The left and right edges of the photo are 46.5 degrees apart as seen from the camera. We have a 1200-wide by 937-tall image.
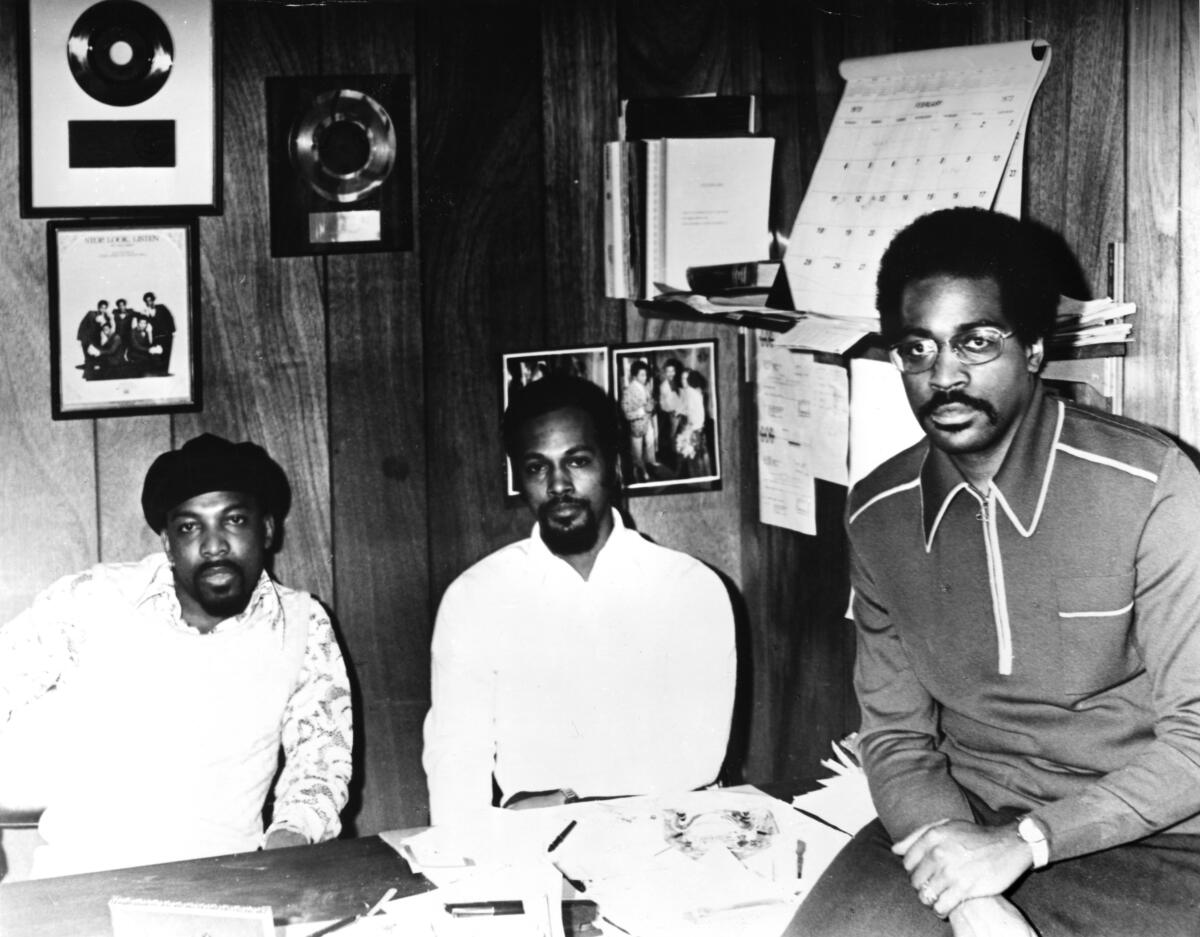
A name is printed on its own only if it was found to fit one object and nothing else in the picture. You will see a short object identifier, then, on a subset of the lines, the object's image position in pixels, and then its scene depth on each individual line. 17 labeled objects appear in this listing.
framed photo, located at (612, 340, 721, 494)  2.81
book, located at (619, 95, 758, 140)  2.72
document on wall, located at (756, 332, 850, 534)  2.56
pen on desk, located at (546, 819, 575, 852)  1.75
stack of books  2.69
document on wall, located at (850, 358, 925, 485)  2.34
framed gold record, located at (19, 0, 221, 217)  2.34
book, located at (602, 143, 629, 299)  2.71
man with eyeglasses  1.57
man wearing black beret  2.33
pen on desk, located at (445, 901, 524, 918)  1.54
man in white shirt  2.56
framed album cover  2.40
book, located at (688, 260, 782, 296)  2.65
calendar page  2.07
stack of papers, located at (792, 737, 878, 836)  1.89
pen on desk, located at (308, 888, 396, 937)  1.50
